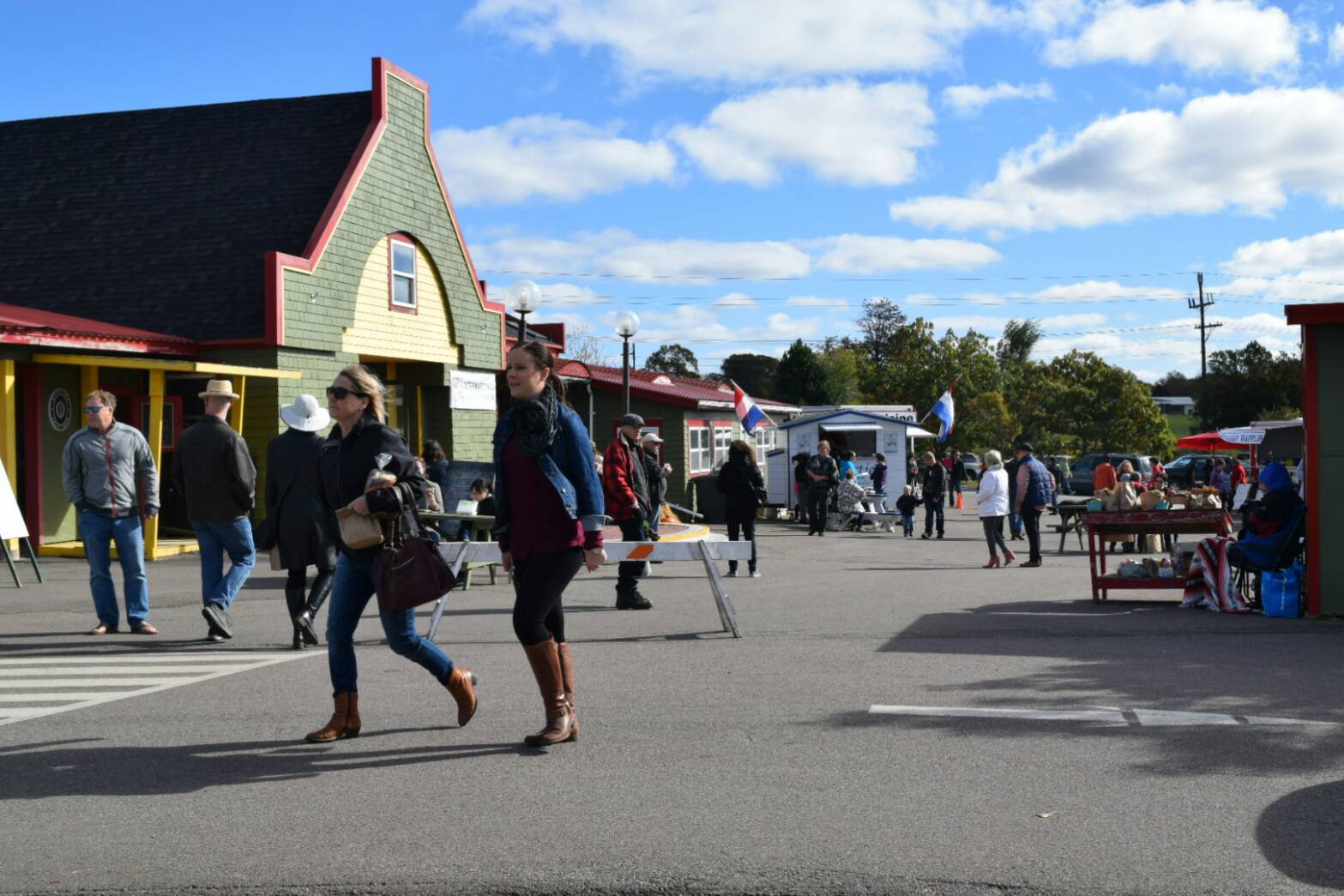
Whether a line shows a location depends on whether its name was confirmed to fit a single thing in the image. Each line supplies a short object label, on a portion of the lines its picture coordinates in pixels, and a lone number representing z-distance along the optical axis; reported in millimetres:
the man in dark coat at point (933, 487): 27203
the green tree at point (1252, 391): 78750
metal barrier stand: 10461
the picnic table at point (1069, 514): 22688
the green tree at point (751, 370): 107250
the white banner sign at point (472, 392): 27250
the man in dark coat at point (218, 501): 10820
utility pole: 74250
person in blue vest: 19891
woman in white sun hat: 10141
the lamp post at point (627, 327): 24469
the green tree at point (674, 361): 102750
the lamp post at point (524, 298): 20547
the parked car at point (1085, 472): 51531
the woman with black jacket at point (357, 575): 6848
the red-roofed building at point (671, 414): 35312
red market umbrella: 44531
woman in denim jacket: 6672
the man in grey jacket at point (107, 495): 10938
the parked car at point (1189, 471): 46462
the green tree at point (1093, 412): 68625
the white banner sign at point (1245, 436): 37781
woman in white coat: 18984
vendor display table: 13672
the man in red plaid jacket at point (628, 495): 13047
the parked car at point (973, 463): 63094
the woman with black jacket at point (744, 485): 17234
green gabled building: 21797
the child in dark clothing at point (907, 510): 28250
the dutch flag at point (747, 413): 32594
